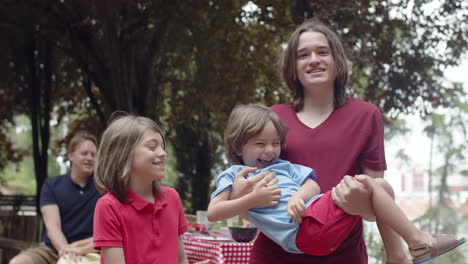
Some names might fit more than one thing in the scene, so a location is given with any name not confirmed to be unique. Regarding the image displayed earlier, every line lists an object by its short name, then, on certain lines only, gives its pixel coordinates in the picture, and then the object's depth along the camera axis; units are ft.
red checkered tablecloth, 9.71
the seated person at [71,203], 12.17
